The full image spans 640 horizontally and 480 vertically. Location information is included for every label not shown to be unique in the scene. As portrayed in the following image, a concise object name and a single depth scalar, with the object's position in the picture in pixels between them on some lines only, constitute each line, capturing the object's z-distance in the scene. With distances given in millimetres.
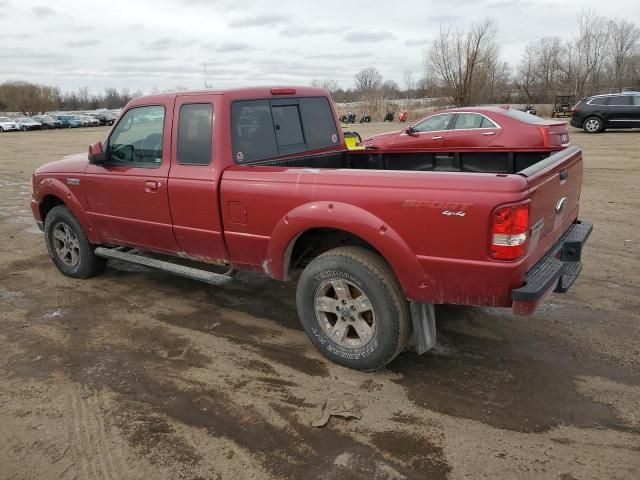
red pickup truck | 3037
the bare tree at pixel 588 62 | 54906
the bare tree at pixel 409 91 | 76562
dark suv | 20406
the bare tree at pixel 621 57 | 58000
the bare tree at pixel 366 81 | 90550
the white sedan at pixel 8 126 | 50325
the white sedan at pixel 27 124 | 52156
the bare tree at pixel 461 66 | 40250
